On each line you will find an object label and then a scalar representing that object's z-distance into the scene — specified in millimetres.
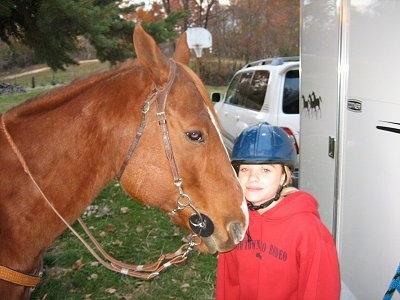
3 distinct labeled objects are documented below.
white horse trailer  2285
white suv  5938
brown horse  1970
